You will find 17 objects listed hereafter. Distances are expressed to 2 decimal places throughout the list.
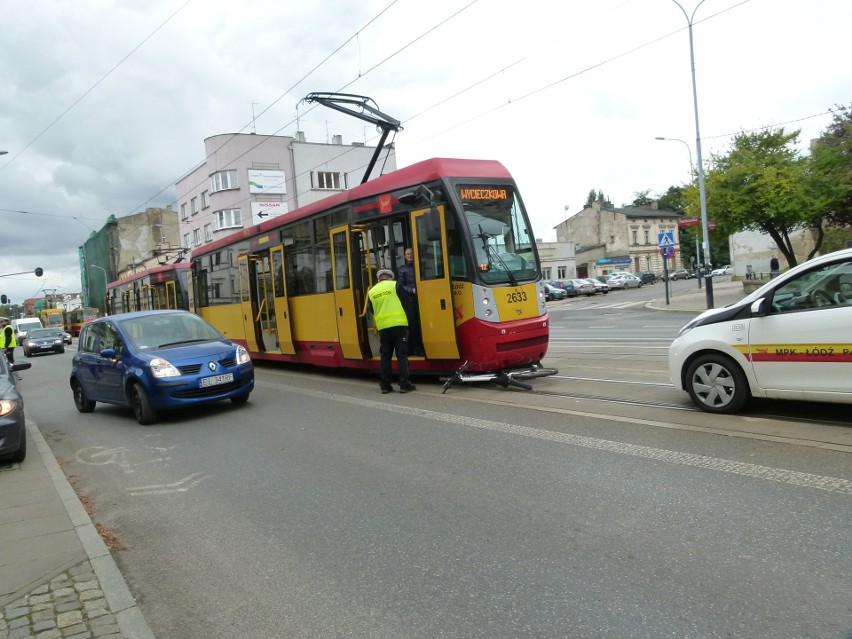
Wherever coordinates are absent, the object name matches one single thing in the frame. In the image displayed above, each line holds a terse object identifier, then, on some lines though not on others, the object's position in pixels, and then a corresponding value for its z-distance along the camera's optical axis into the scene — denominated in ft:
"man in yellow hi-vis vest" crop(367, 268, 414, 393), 30.58
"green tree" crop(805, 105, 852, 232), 90.89
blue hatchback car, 28.71
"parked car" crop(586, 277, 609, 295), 173.88
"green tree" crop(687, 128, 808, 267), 91.20
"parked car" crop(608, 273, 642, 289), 189.06
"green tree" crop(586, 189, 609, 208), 396.98
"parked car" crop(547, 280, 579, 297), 170.81
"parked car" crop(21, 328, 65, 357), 112.37
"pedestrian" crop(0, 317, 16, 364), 76.27
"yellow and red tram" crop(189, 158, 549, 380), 29.50
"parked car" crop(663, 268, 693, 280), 236.75
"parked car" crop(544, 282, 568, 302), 163.32
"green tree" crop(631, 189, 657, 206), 370.26
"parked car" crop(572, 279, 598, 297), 171.42
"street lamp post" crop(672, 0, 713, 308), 83.90
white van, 155.22
